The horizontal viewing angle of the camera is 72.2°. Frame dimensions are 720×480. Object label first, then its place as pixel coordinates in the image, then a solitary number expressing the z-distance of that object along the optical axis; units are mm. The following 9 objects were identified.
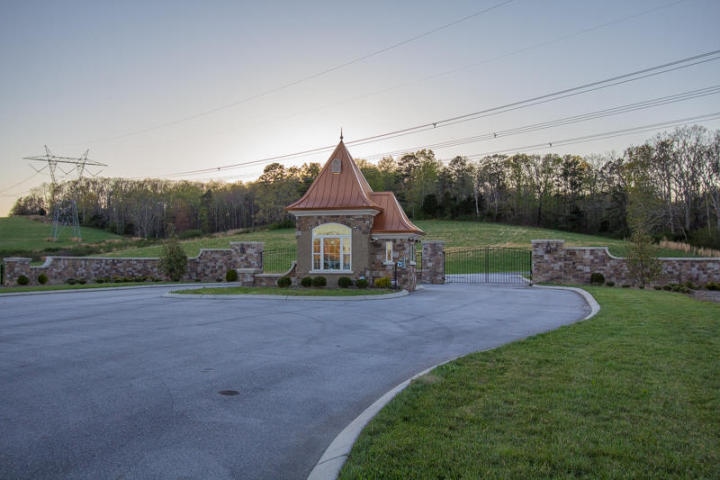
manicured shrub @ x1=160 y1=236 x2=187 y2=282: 30047
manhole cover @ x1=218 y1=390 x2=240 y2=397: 6102
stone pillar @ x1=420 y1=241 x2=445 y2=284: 29312
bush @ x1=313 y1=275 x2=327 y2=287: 22344
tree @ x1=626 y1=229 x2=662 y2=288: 23391
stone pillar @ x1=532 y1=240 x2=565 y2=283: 26297
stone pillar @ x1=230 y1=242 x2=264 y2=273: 29250
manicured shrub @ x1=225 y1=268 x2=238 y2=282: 28359
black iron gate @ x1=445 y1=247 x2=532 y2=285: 33006
